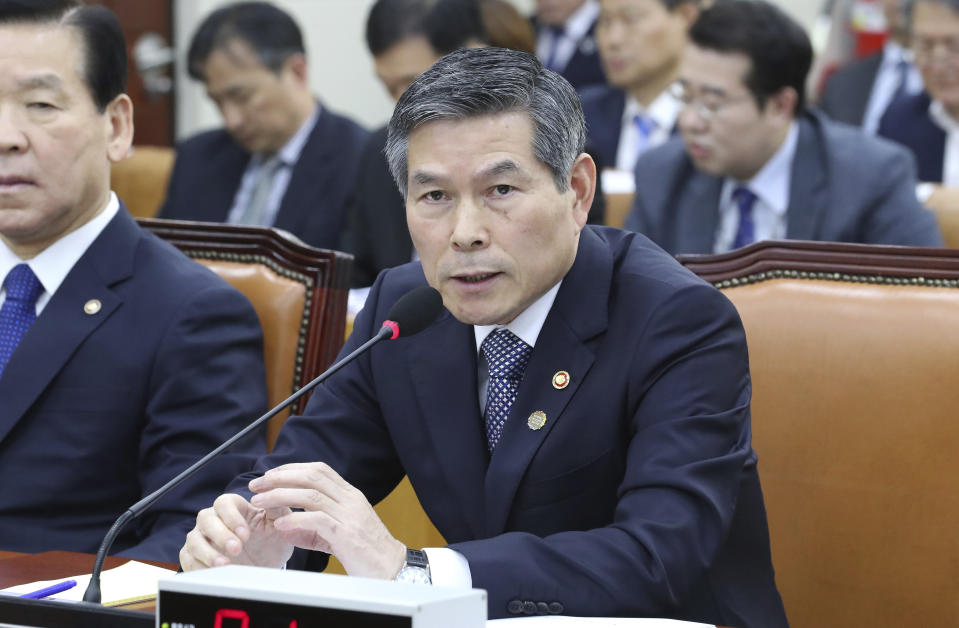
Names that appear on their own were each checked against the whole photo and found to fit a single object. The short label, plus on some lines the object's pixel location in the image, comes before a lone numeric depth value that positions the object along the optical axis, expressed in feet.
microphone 14.54
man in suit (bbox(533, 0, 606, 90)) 33.88
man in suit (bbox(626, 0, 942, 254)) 19.47
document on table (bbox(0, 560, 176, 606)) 14.56
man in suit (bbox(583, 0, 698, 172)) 26.27
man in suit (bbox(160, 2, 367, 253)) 24.80
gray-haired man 14.68
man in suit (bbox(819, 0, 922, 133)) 32.64
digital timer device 13.65
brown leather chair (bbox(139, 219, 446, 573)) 16.19
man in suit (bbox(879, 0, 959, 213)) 25.65
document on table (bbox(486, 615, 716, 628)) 14.36
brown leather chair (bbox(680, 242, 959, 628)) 15.43
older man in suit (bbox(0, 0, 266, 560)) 15.88
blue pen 14.51
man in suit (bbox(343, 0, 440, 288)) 22.27
